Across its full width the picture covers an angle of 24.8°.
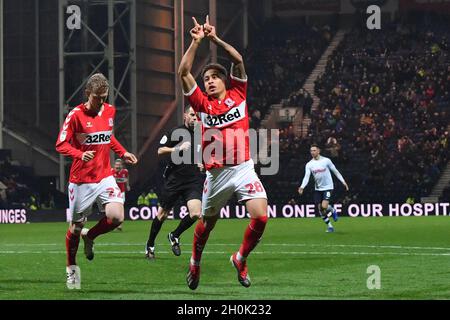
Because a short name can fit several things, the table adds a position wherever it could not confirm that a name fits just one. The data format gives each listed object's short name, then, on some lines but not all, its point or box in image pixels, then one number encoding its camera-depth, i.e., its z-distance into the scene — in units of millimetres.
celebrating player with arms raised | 12203
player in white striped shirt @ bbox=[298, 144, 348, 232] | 28453
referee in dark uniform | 18203
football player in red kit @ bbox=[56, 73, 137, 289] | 13406
